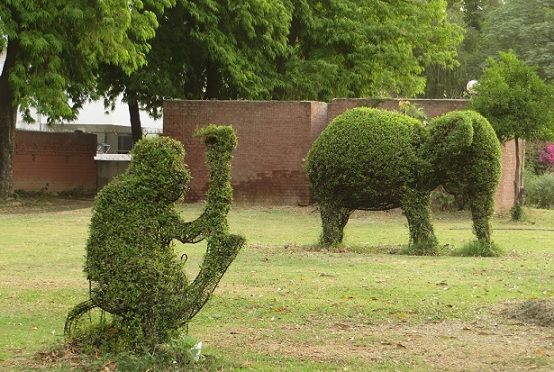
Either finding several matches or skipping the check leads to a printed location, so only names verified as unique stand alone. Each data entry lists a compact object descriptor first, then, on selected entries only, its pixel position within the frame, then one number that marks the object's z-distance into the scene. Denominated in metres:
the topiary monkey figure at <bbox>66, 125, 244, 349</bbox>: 7.84
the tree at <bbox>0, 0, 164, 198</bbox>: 25.84
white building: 51.91
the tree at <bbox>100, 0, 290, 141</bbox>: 30.52
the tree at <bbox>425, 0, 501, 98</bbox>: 54.12
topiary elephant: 16.50
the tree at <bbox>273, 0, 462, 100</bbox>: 32.97
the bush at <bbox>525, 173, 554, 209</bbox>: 31.49
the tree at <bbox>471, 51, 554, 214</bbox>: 23.77
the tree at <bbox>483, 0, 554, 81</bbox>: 47.94
